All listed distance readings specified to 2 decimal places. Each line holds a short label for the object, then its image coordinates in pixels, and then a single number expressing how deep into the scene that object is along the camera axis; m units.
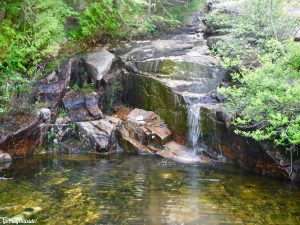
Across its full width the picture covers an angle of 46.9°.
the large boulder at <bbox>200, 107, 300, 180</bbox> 9.65
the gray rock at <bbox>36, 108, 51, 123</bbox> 12.25
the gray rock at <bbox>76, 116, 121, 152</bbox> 12.54
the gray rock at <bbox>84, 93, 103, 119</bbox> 13.48
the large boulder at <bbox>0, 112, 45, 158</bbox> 11.20
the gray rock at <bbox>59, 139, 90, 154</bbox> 12.56
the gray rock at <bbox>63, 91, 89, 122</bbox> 13.43
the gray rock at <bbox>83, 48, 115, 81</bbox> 14.33
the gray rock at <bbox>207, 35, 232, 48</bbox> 16.04
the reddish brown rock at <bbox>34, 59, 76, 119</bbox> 13.20
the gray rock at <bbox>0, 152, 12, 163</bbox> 10.97
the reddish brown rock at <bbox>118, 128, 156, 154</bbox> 12.66
